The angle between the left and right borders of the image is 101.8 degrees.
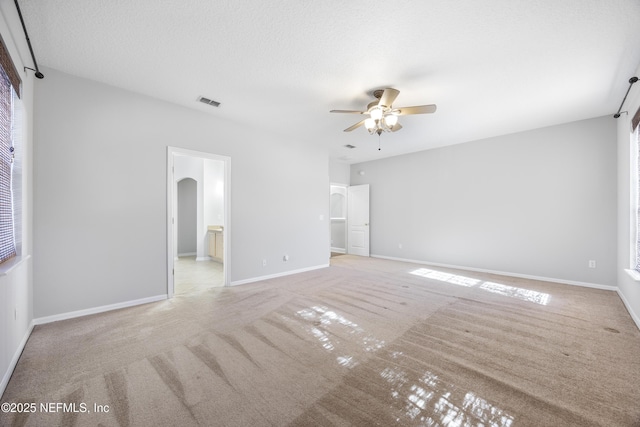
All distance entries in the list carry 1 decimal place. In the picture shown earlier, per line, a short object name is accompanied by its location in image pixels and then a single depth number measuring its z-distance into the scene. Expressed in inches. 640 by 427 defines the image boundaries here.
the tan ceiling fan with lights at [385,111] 122.0
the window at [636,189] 122.7
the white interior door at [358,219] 299.0
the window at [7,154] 79.1
